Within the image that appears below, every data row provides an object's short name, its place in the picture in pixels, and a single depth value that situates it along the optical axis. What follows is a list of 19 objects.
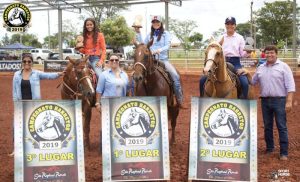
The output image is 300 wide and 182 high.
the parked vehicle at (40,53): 51.77
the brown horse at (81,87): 7.09
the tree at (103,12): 56.98
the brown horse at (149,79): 6.92
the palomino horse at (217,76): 6.51
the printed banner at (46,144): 5.23
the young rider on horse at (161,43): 7.86
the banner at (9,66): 27.65
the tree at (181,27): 66.88
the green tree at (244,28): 75.64
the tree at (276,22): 52.88
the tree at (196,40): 56.78
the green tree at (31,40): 83.38
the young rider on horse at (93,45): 7.95
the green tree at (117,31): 50.16
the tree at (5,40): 90.28
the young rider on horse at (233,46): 7.44
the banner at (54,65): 25.06
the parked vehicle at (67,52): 47.21
